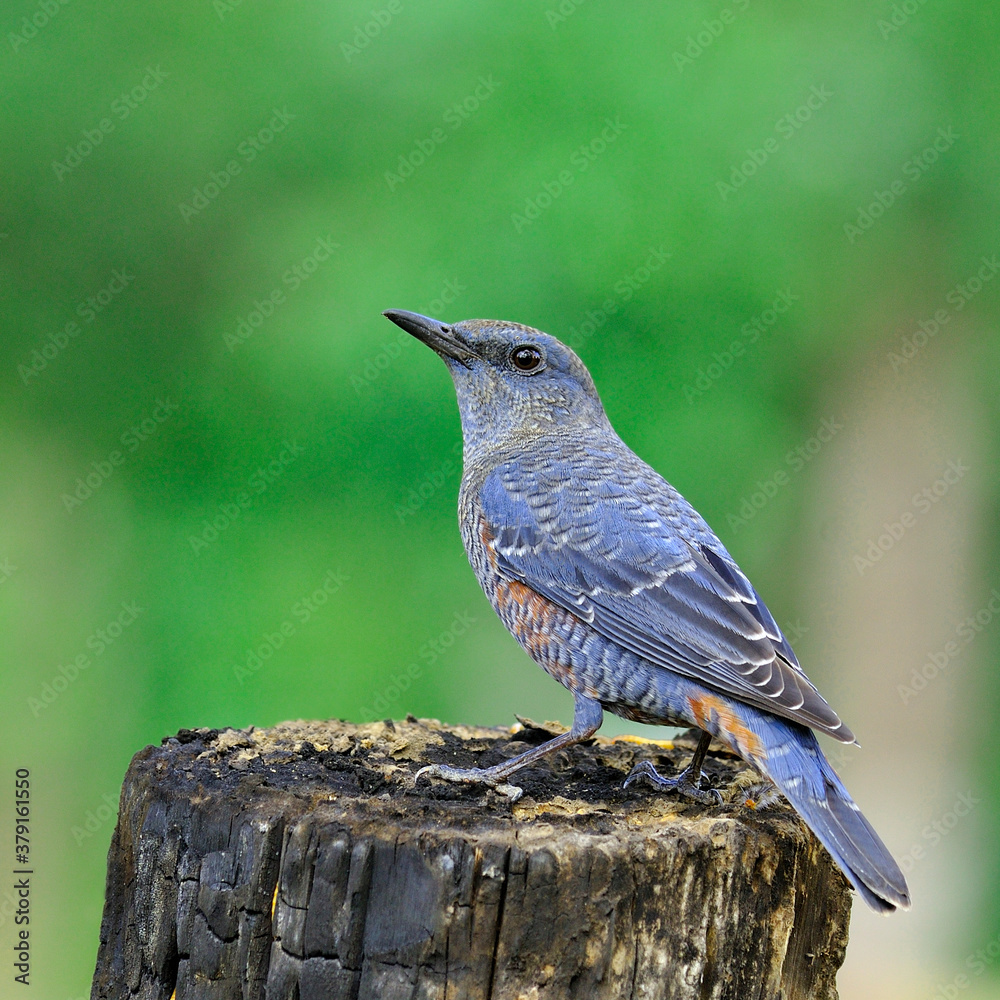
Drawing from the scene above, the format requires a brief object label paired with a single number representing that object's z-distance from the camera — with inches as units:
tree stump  255.0
